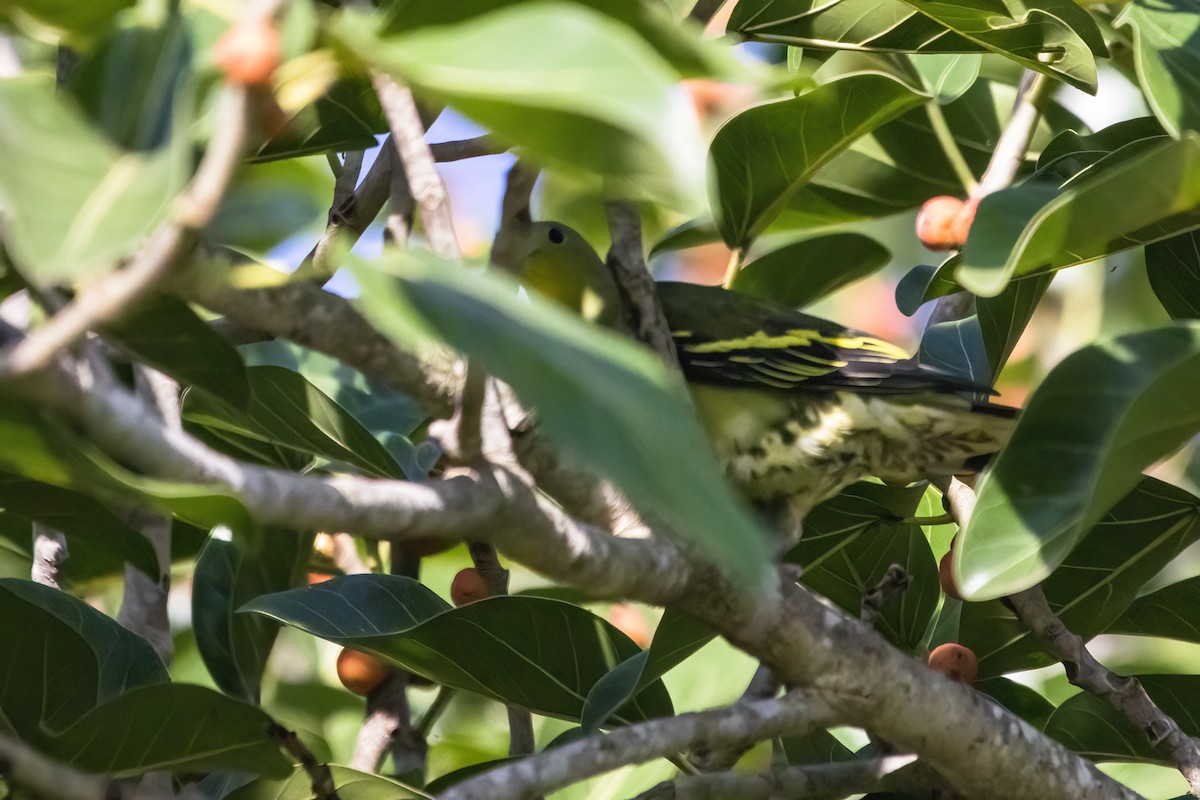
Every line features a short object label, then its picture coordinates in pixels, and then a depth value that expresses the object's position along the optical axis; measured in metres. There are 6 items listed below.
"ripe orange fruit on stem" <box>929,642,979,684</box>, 7.06
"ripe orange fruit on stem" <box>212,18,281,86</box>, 5.09
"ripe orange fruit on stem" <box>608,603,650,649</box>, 7.31
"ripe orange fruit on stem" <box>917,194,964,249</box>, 7.13
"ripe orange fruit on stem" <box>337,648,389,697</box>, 7.13
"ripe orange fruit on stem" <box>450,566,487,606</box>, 7.12
